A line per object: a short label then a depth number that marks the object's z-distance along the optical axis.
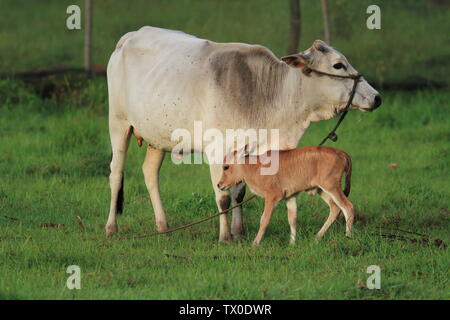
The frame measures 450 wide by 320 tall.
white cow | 15.13
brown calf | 14.51
